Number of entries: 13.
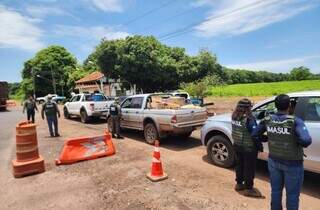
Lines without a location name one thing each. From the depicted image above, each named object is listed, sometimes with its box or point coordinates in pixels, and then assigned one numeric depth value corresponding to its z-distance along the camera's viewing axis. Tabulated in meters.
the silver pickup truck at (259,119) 3.68
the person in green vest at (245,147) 3.63
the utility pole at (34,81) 41.44
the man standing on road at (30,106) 10.99
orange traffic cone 4.46
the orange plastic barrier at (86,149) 5.61
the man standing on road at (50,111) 8.48
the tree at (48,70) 43.47
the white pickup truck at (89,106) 11.71
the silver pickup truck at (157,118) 6.52
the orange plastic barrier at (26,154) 4.88
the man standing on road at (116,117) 8.04
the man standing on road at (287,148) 2.58
